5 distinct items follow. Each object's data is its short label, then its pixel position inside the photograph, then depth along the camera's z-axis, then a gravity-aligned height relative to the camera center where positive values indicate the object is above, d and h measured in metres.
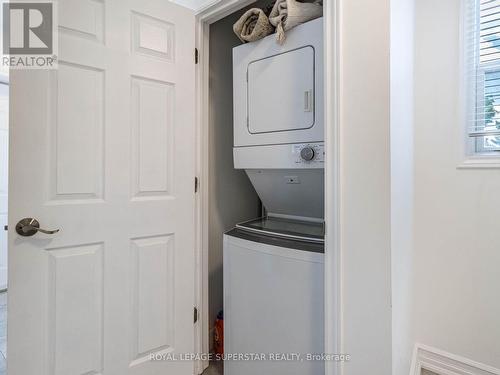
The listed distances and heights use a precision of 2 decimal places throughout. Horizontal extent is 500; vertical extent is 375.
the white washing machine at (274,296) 1.20 -0.52
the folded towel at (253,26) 1.45 +0.89
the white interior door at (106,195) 1.12 -0.03
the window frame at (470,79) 1.49 +0.59
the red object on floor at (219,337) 1.85 -1.01
